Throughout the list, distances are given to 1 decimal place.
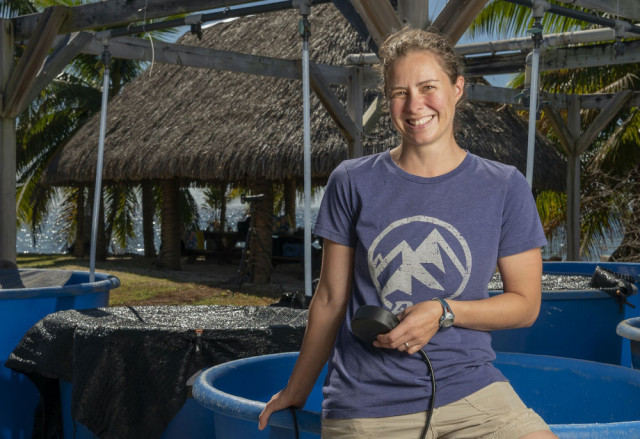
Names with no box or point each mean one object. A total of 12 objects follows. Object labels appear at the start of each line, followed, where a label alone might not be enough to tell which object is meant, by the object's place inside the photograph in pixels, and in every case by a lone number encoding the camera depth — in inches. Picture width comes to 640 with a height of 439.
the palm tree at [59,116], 733.3
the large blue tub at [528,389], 83.0
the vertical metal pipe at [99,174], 181.5
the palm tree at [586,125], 554.3
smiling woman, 64.6
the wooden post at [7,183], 245.0
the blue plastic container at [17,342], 157.5
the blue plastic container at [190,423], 115.8
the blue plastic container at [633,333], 117.1
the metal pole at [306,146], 148.6
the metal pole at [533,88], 149.7
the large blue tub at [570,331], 153.7
